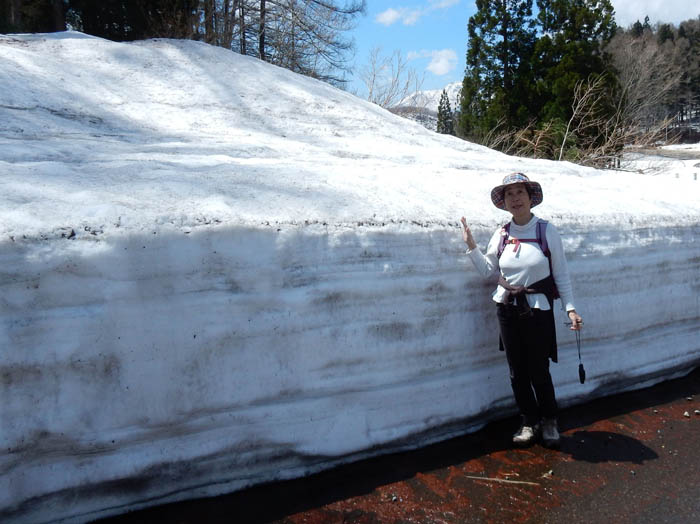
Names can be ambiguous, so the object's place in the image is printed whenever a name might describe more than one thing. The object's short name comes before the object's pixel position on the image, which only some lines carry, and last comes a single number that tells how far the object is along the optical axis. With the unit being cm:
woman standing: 274
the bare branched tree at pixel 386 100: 1425
